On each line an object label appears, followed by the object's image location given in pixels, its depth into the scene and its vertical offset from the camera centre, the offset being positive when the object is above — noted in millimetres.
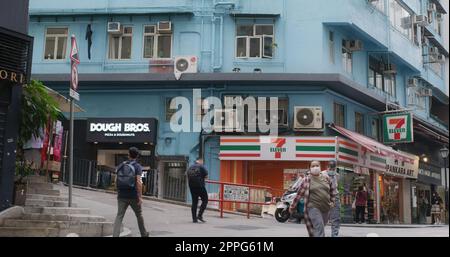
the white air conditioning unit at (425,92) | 31339 +5568
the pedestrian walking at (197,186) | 14180 +11
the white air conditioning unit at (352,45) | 23375 +6002
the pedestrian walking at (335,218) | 11453 -577
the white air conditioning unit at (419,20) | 28531 +8676
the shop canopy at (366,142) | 21250 +1869
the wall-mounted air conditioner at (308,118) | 21062 +2652
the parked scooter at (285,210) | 17609 -672
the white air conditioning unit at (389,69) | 26562 +5757
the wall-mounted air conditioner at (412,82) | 29172 +5635
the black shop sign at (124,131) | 21516 +2063
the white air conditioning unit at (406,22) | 27816 +8377
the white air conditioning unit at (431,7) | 32287 +10672
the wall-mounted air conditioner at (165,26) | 21906 +6185
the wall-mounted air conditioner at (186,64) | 21375 +4632
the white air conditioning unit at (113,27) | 22188 +6180
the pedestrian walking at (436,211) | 29797 -1008
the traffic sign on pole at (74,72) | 10453 +2104
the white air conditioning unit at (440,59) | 33275 +8115
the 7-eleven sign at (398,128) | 23625 +2707
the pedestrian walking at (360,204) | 21348 -520
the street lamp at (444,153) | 27030 +1876
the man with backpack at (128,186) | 9375 -18
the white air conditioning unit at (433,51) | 32819 +8267
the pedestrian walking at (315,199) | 8742 -164
